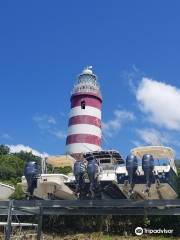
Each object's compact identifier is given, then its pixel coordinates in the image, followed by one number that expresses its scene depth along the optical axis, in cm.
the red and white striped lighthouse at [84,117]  3553
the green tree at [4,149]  4532
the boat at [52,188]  2116
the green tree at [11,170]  3387
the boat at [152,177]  1700
